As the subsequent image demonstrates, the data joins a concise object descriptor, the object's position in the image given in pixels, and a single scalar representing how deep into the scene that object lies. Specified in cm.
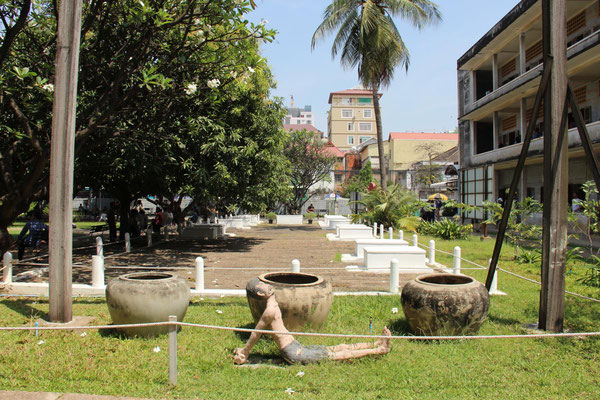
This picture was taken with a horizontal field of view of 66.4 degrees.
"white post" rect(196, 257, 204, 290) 877
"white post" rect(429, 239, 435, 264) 1261
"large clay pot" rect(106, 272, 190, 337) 580
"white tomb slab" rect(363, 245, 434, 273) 1181
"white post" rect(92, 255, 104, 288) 902
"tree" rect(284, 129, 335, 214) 4178
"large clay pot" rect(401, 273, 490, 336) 564
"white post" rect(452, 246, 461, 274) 1017
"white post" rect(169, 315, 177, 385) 441
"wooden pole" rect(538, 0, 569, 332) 608
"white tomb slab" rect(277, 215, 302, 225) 3720
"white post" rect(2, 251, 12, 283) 900
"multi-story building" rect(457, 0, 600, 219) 1814
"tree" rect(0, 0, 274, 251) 917
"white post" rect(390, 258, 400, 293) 862
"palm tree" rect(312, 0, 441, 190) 2306
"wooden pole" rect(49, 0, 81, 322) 652
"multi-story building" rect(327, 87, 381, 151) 8956
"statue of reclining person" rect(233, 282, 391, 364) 496
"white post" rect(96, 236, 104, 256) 1155
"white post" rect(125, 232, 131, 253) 1586
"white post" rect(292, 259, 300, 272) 852
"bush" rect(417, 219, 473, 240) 2011
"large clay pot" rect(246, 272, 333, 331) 571
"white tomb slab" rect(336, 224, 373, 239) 2029
